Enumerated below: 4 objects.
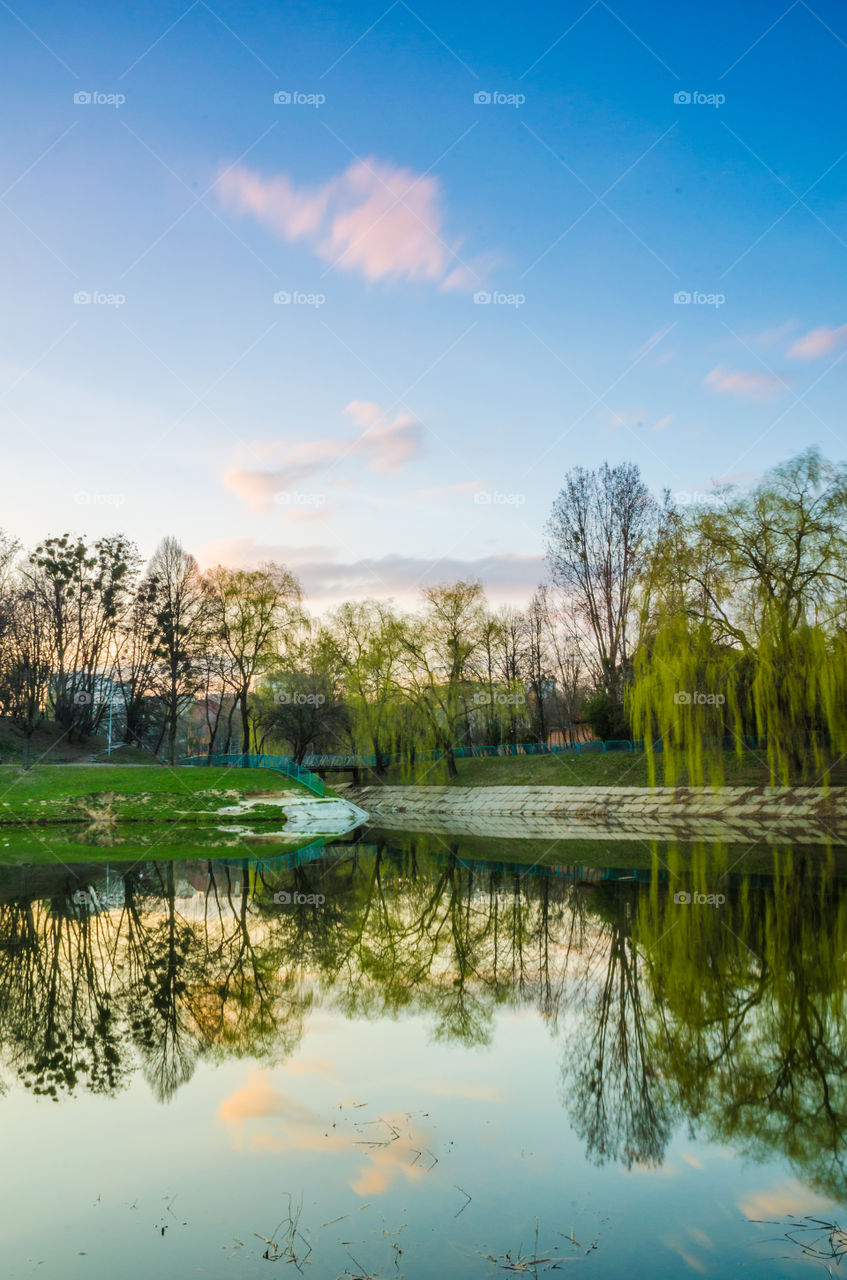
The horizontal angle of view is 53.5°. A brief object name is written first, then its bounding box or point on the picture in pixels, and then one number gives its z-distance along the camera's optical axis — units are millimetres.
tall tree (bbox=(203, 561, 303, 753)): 47531
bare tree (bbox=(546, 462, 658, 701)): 42969
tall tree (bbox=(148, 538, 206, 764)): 45625
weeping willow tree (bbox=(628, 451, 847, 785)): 27297
